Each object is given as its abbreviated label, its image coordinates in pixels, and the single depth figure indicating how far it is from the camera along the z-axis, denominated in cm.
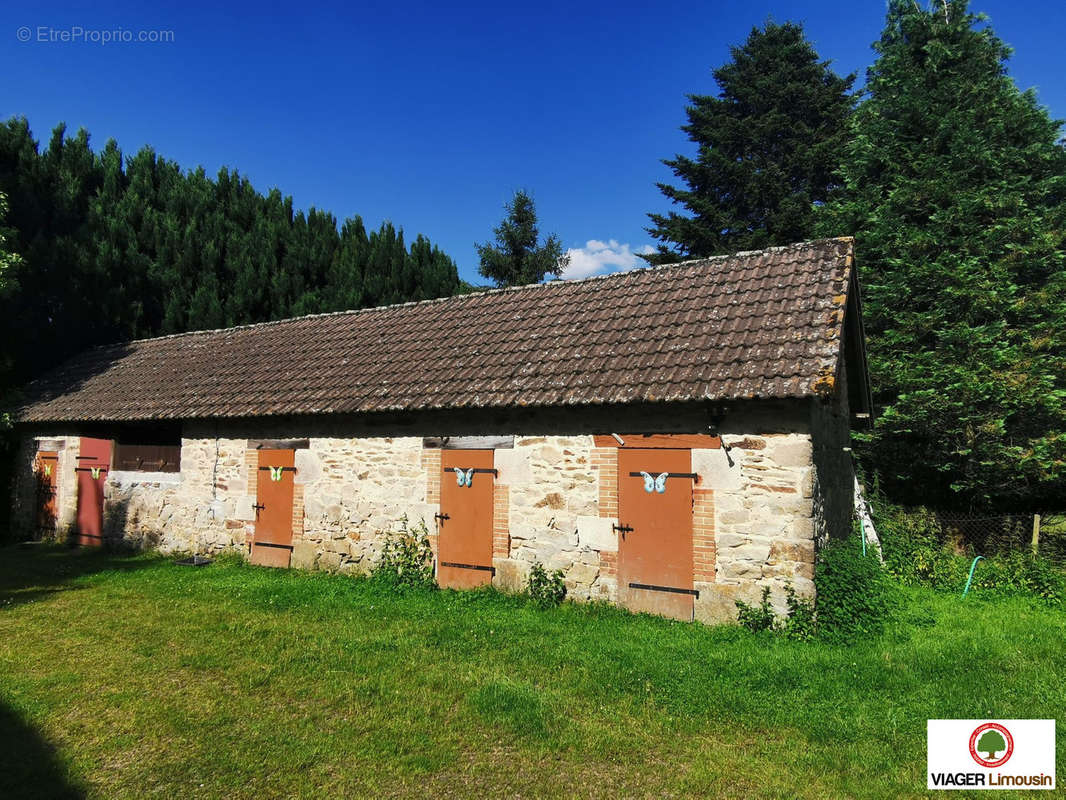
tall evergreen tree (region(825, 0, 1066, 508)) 1265
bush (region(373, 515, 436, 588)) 952
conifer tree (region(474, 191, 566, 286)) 2602
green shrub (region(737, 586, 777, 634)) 707
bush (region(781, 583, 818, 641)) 680
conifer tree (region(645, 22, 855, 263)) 2091
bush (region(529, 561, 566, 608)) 835
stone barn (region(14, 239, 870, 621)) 746
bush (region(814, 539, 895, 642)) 677
